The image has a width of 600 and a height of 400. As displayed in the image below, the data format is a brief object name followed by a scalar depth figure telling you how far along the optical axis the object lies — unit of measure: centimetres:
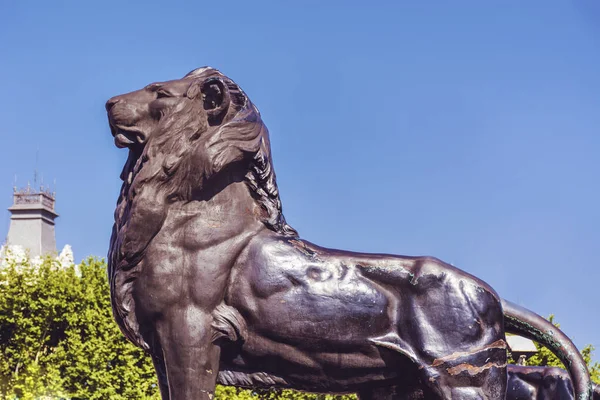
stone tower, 7312
